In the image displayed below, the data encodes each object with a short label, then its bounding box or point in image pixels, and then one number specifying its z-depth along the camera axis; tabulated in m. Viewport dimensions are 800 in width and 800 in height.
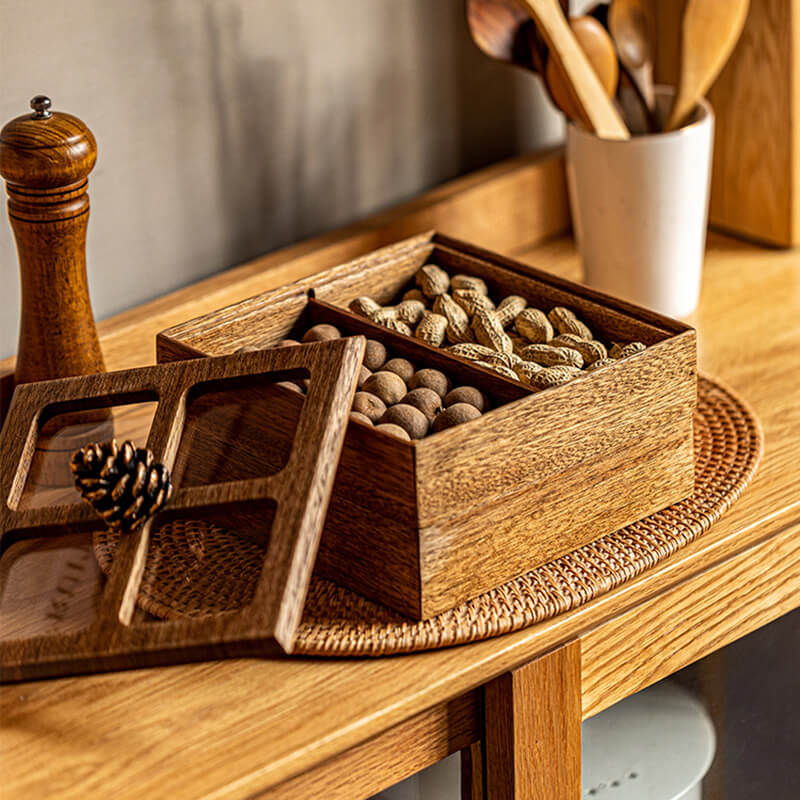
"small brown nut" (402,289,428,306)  1.88
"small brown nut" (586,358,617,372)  1.76
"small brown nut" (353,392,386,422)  1.73
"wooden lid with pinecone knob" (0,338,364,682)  1.61
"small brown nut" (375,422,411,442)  1.69
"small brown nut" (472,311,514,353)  1.81
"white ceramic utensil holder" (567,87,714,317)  2.05
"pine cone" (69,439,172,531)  1.65
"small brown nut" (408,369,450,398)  1.75
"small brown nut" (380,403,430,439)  1.71
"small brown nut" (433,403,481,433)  1.71
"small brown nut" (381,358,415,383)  1.77
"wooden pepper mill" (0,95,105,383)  1.77
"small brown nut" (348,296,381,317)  1.84
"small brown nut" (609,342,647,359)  1.77
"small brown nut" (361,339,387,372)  1.78
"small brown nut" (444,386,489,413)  1.73
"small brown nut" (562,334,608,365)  1.79
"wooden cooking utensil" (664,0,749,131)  2.06
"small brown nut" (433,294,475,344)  1.83
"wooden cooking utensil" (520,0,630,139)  2.00
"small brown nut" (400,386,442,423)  1.73
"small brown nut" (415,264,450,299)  1.87
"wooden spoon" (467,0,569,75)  2.06
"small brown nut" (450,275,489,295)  1.87
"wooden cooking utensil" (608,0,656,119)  2.10
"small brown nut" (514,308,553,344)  1.82
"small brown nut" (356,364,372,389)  1.75
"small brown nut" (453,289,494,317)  1.85
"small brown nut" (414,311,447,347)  1.82
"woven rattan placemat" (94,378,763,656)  1.69
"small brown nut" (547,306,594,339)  1.82
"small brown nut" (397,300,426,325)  1.85
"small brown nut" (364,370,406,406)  1.74
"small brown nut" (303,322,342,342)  1.80
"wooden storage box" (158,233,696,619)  1.68
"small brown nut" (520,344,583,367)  1.78
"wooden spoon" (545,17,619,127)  2.06
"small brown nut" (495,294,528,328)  1.84
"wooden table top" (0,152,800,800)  1.62
